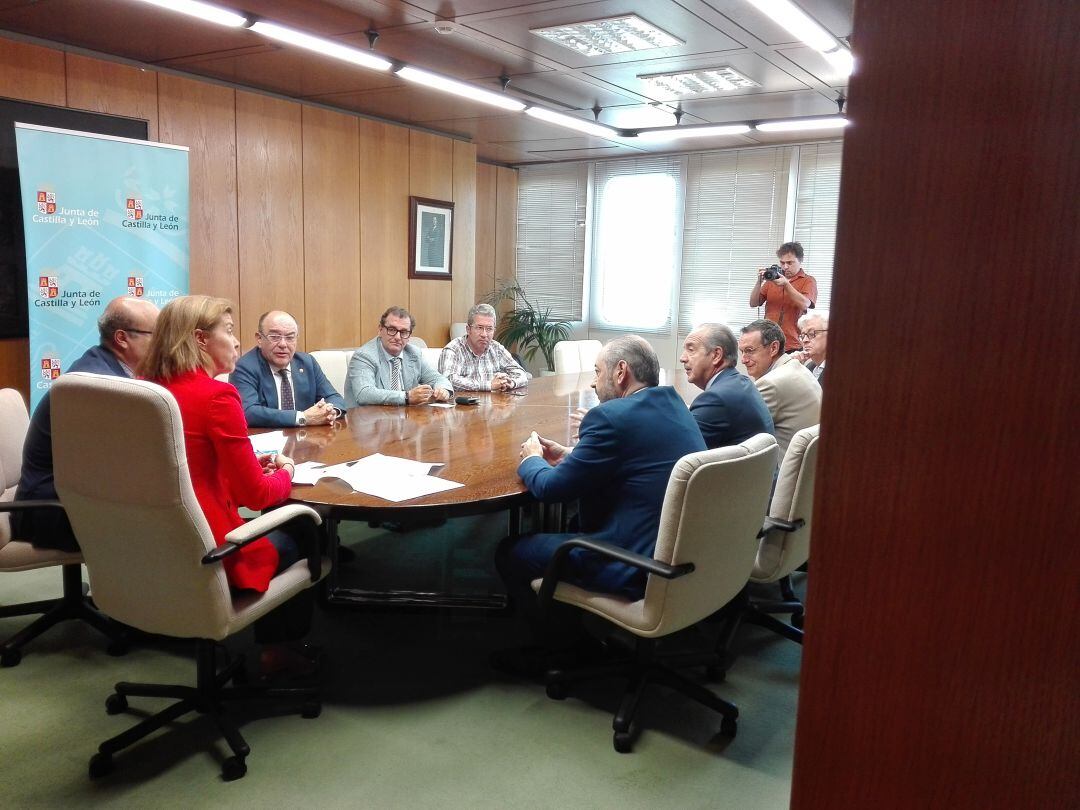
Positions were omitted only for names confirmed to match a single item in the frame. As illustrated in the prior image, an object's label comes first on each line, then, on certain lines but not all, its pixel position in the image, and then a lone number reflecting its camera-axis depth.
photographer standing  6.43
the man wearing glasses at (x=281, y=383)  3.40
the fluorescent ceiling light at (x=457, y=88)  4.88
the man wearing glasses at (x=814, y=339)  4.09
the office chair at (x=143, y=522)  1.95
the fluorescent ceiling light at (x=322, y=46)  4.08
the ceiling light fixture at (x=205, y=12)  3.69
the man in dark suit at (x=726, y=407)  2.94
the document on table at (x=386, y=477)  2.47
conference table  2.37
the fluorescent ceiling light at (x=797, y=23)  3.67
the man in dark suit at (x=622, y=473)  2.45
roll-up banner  4.35
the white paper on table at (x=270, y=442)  2.97
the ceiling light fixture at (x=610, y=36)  4.19
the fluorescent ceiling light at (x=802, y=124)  6.13
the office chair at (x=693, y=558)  2.17
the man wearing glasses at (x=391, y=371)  4.09
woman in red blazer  2.20
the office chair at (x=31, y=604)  2.81
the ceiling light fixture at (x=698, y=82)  5.08
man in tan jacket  3.21
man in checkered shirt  4.78
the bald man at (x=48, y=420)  2.64
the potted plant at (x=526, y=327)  8.64
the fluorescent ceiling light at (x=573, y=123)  5.94
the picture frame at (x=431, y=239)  6.95
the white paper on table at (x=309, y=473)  2.57
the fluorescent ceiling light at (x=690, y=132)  6.58
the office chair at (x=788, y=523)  2.68
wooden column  0.76
